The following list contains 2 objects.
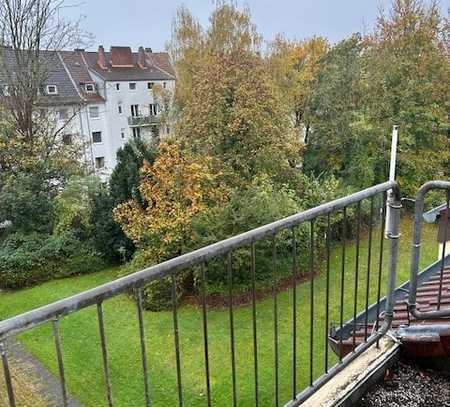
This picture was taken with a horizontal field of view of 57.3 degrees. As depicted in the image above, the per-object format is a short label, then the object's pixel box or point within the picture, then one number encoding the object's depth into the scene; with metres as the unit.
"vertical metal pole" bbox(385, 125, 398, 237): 8.22
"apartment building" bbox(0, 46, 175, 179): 22.20
